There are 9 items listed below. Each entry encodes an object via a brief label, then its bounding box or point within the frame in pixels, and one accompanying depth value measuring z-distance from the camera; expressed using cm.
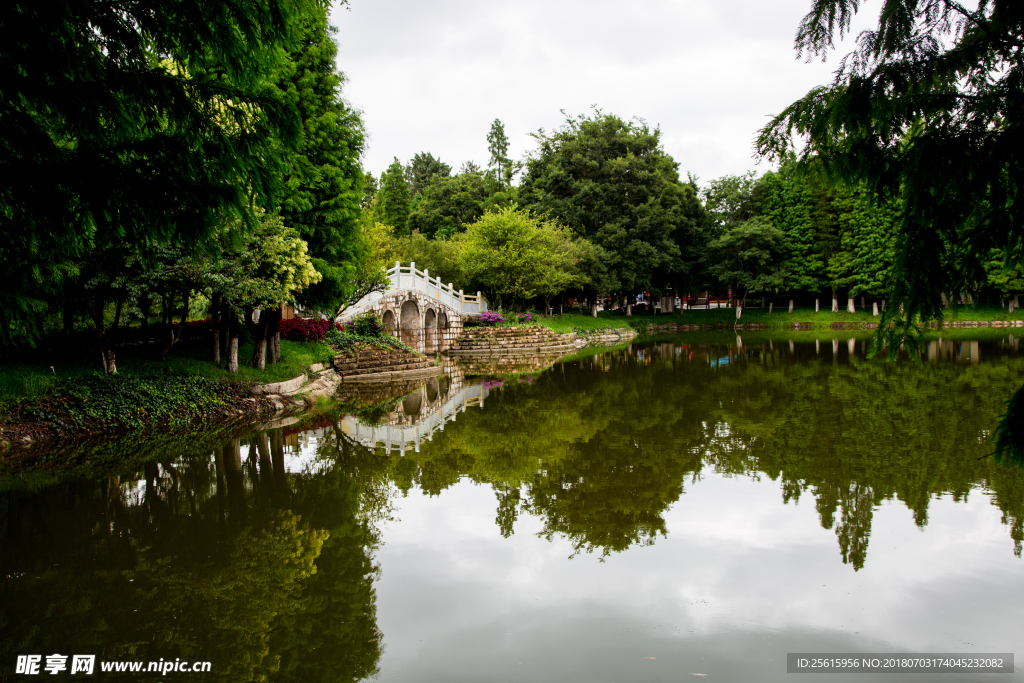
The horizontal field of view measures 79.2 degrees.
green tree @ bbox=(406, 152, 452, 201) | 7131
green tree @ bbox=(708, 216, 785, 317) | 4584
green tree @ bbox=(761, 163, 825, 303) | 4666
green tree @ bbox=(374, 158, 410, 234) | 4945
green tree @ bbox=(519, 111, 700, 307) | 4216
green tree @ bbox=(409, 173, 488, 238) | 5016
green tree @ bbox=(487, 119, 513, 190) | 5772
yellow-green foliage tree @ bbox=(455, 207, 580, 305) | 3244
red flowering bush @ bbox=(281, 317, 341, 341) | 1978
